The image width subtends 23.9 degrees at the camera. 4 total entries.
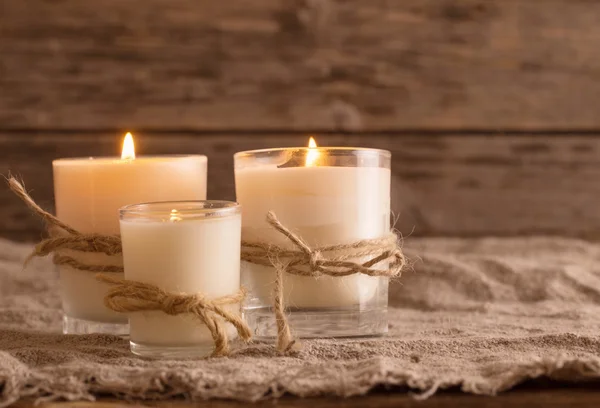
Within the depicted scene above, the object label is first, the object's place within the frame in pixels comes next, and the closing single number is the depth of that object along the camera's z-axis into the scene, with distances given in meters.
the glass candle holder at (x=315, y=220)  0.67
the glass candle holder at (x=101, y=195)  0.69
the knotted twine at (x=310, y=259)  0.66
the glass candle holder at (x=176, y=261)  0.64
